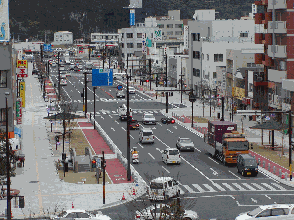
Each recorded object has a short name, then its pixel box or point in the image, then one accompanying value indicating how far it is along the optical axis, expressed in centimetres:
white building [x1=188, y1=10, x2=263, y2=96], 12988
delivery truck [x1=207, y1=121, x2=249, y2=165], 6394
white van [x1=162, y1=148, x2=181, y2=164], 6525
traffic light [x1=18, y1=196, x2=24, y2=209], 4206
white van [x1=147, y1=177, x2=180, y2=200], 4730
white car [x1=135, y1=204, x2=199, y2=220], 3244
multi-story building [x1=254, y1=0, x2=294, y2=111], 8881
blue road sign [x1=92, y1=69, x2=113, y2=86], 9506
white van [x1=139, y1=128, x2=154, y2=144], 7912
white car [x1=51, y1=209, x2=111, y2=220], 4125
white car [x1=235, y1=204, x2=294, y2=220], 3966
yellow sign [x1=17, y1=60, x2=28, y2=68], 12234
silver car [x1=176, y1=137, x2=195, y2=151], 7306
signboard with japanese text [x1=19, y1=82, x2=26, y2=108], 11337
